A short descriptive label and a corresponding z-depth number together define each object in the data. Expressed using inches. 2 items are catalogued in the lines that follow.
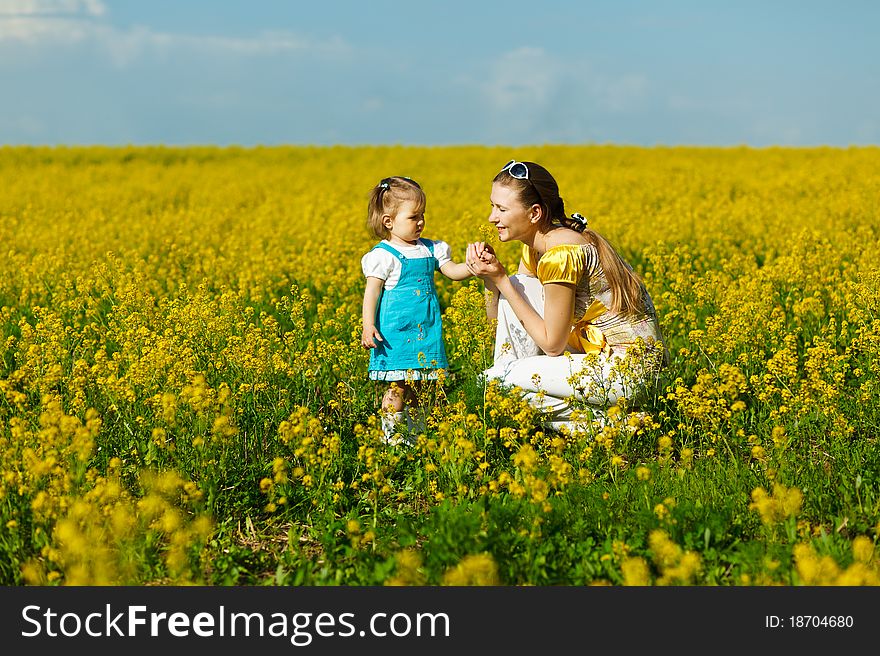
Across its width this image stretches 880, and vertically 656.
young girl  219.5
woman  209.2
